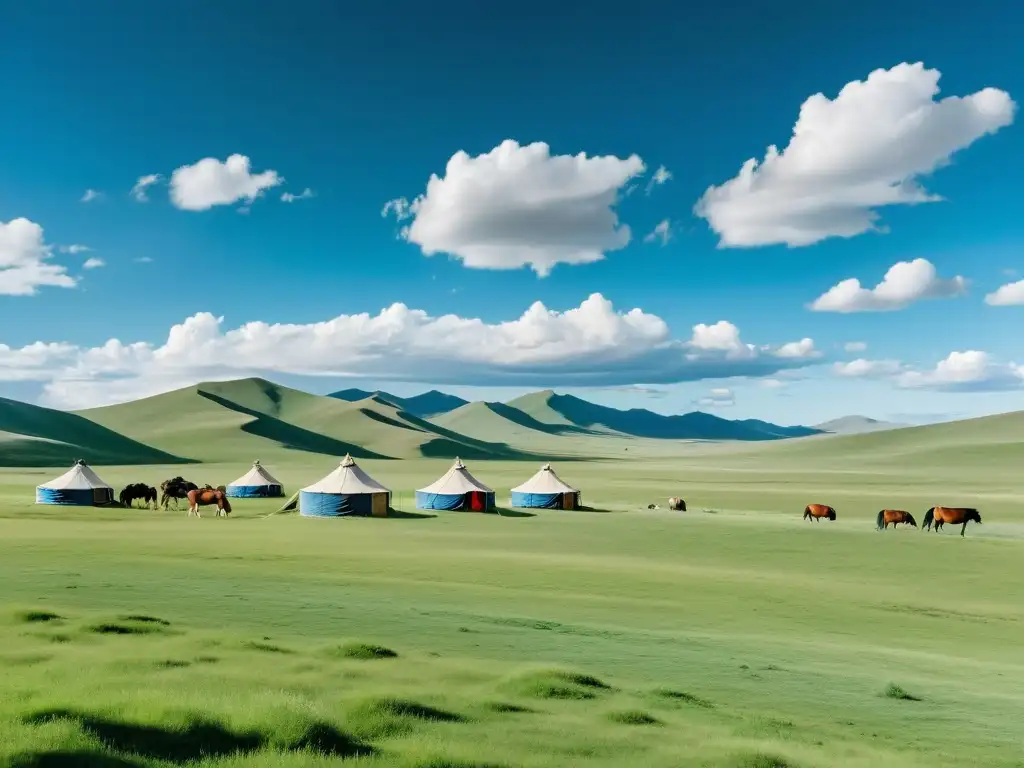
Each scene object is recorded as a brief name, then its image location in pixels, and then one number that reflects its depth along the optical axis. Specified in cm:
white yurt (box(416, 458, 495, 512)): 5153
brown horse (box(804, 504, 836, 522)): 4922
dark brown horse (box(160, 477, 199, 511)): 5256
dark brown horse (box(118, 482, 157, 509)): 5325
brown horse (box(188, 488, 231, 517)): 4612
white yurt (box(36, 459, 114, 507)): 5128
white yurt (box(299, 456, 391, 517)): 4631
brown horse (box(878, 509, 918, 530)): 4475
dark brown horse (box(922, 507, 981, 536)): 4450
